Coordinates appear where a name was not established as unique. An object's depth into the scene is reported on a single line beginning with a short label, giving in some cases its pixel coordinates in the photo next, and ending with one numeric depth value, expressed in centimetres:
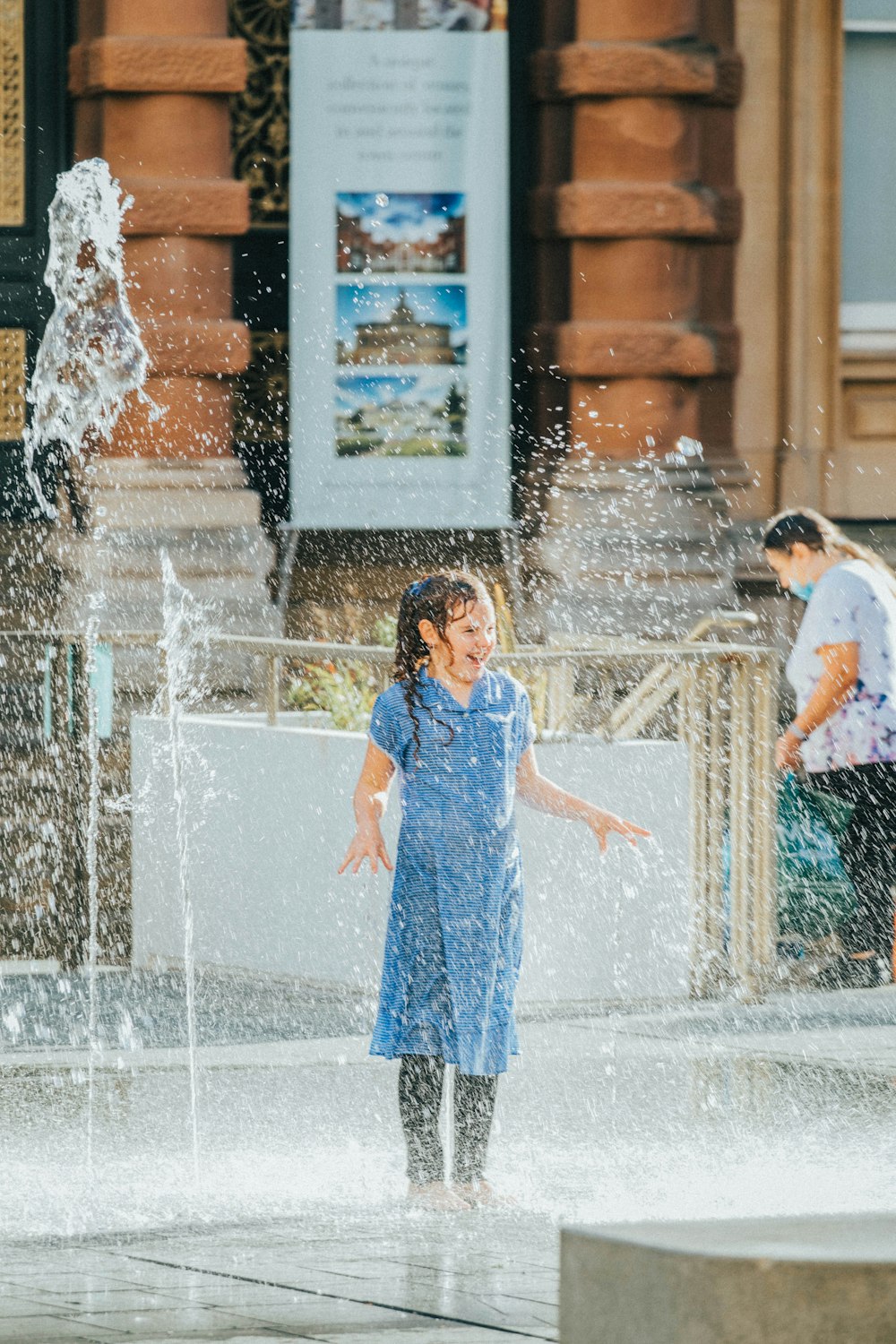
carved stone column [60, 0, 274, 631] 2332
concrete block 657
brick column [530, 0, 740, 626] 2423
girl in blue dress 1162
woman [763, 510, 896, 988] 1677
